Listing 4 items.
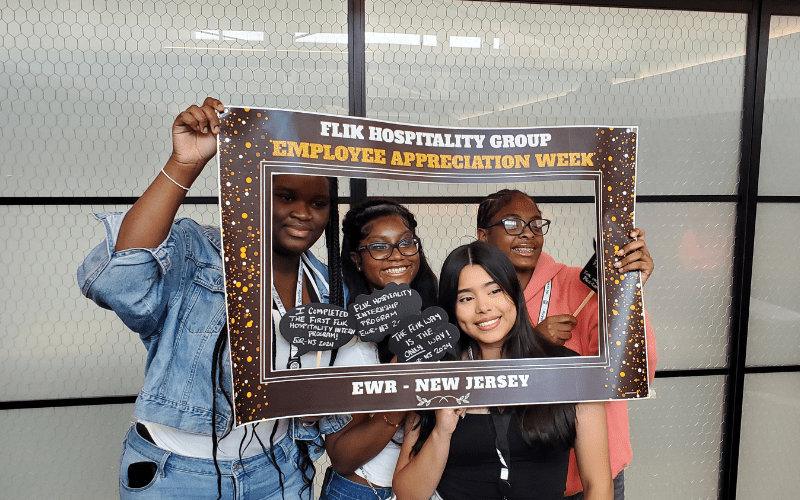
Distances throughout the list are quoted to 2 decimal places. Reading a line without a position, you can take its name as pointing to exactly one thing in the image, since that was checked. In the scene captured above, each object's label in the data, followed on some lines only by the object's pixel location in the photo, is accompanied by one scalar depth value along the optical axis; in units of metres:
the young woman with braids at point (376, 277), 1.39
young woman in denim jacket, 1.30
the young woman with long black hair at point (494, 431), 1.43
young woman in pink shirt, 1.46
